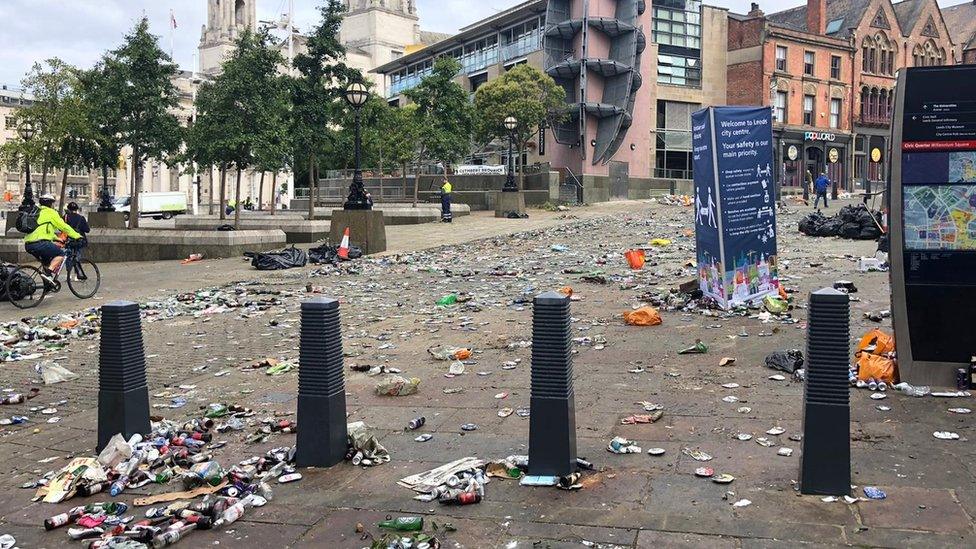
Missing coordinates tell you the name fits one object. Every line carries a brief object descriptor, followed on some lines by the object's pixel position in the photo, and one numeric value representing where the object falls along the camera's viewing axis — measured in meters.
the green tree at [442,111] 38.97
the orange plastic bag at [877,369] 6.41
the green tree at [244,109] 22.80
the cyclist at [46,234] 13.29
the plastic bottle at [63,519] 4.32
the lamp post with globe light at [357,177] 20.34
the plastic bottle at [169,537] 4.02
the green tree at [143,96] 24.48
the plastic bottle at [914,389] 6.16
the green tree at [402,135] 39.50
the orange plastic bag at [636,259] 14.96
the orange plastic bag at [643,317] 9.63
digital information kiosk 5.83
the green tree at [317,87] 26.70
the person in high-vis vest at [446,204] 31.83
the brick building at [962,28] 68.69
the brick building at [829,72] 53.59
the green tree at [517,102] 40.31
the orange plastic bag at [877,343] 6.84
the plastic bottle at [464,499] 4.36
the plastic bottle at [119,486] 4.86
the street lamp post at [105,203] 33.29
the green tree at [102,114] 24.62
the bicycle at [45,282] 13.20
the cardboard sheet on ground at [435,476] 4.63
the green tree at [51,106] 27.47
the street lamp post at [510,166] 34.00
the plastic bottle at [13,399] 7.36
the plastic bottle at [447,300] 12.32
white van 56.03
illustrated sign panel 9.65
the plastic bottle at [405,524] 4.03
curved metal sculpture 47.03
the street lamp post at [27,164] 28.75
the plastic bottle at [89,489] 4.86
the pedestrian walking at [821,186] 31.92
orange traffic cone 18.62
